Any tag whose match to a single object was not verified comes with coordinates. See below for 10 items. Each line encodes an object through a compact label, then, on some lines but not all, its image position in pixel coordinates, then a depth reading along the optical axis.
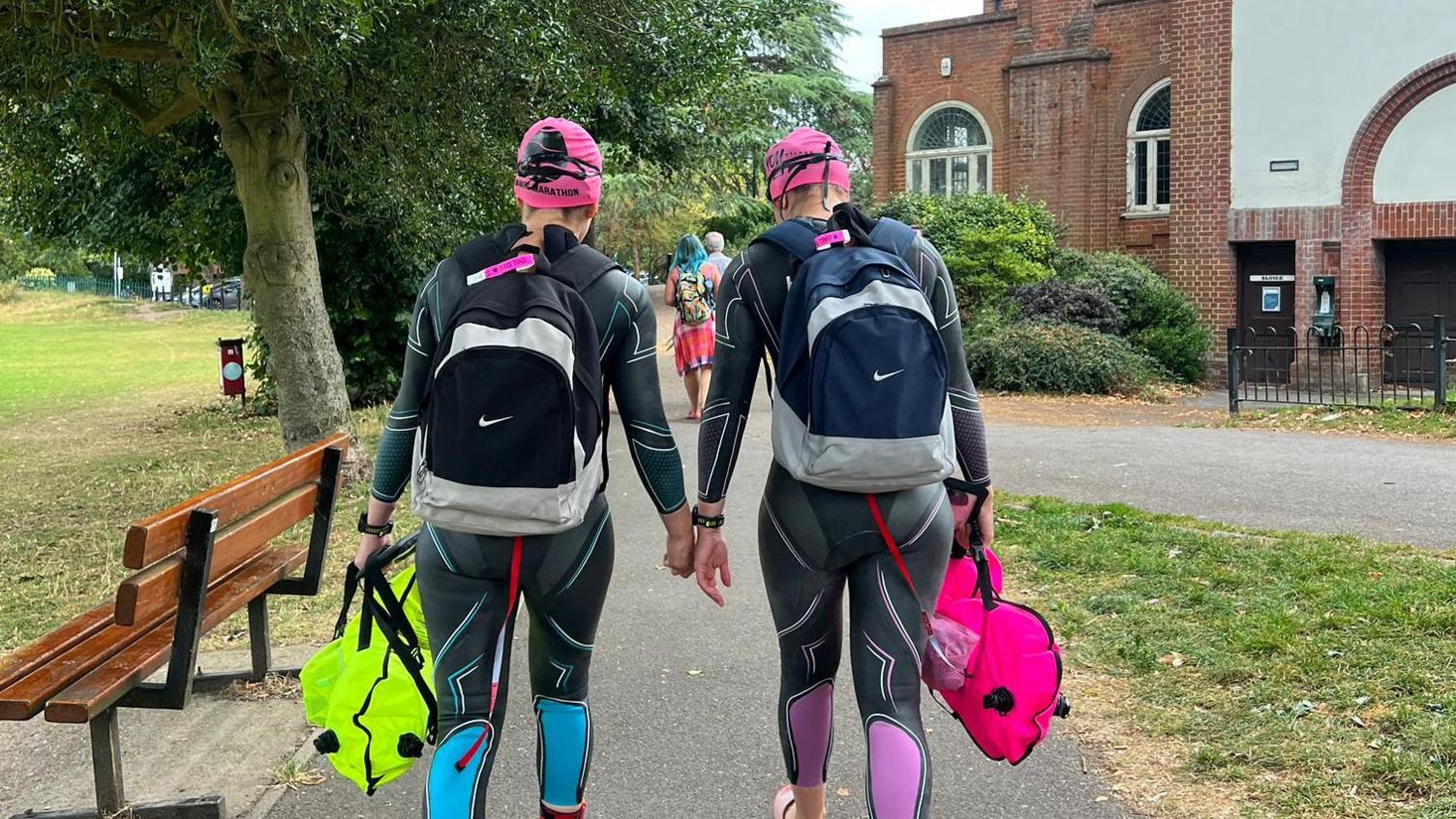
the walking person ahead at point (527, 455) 3.10
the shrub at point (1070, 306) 19.33
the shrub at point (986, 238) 20.92
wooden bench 4.01
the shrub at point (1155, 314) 19.98
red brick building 19.36
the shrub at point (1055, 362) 17.55
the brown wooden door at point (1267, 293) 20.69
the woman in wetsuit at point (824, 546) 3.35
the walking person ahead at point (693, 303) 13.24
